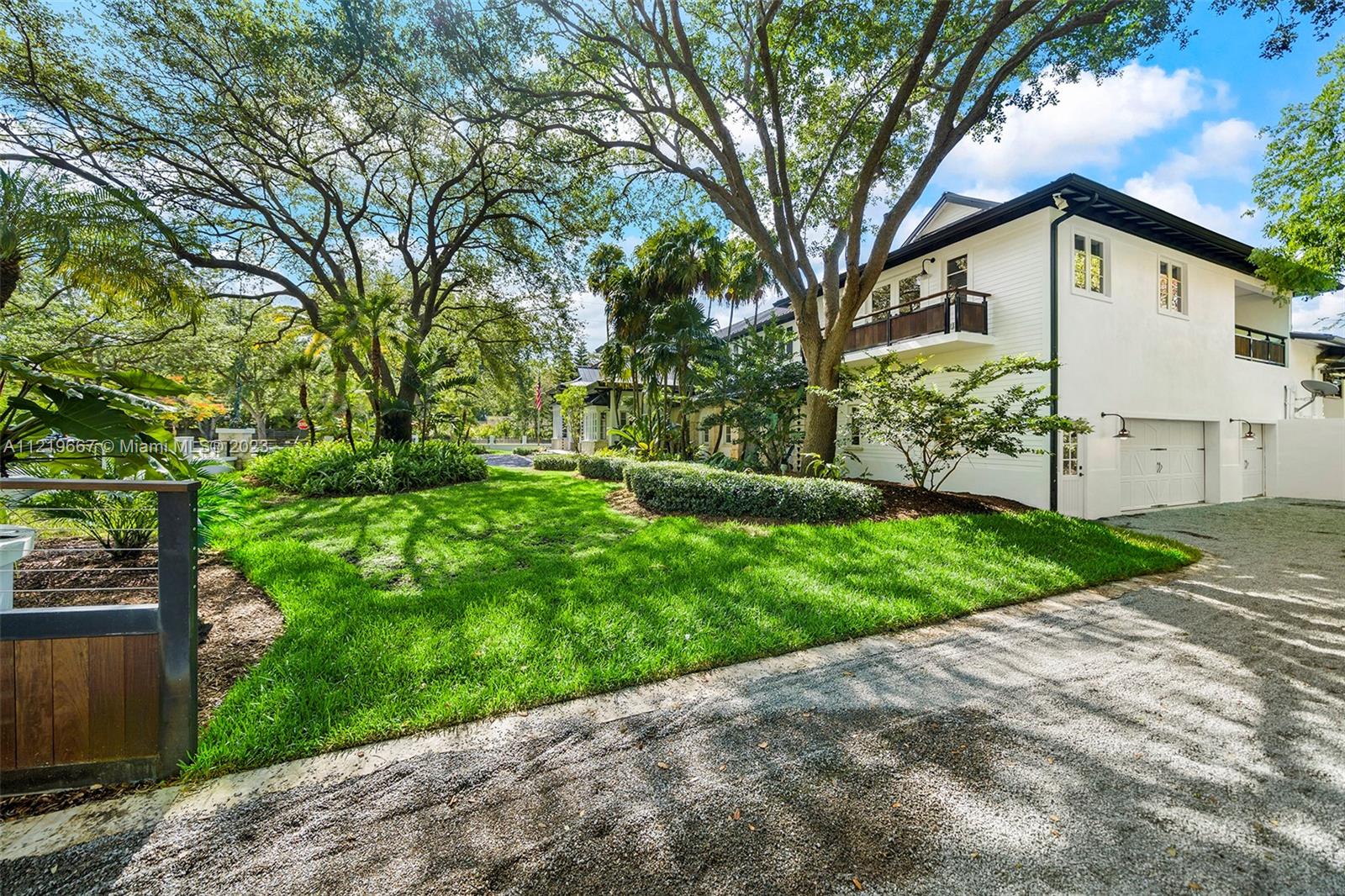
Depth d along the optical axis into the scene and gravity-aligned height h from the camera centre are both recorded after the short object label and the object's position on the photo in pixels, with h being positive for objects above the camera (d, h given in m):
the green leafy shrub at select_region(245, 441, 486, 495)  11.37 -0.57
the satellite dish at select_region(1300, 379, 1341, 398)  14.72 +1.52
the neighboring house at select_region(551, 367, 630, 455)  23.50 +1.63
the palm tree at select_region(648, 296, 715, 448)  14.68 +3.06
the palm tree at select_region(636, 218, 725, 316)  15.68 +5.89
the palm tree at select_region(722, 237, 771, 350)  16.30 +5.82
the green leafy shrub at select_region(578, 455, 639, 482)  13.71 -0.67
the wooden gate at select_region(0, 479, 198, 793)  2.15 -1.04
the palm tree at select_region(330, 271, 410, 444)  12.23 +2.82
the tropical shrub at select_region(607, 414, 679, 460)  15.54 +0.24
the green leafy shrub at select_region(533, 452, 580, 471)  19.72 -0.71
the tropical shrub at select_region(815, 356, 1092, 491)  8.29 +0.50
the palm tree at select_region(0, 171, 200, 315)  5.21 +2.55
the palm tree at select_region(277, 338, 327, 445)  13.96 +2.31
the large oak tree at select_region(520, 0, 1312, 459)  7.88 +6.30
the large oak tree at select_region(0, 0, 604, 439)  8.84 +6.48
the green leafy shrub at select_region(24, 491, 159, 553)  4.84 -0.70
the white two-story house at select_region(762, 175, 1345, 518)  10.11 +2.28
